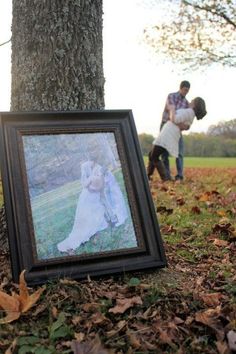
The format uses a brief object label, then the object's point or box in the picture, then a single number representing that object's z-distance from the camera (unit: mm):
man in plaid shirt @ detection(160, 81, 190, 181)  9289
